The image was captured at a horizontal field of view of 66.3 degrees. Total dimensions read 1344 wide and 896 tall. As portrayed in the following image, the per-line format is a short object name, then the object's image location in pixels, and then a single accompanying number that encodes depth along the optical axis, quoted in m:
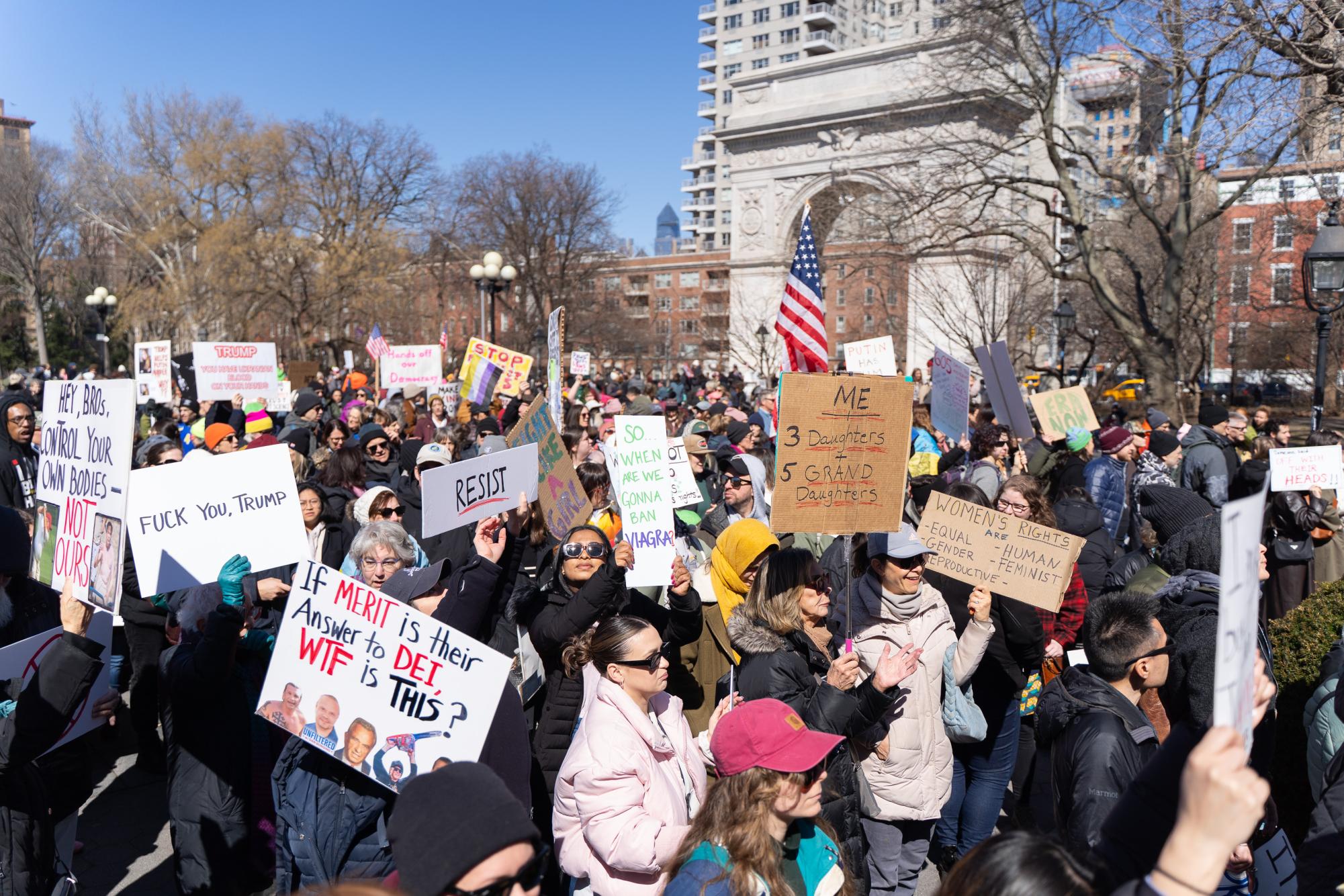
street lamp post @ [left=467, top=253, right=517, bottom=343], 20.86
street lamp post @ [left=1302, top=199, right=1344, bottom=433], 10.41
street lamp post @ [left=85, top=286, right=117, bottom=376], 26.27
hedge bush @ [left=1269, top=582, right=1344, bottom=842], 4.71
